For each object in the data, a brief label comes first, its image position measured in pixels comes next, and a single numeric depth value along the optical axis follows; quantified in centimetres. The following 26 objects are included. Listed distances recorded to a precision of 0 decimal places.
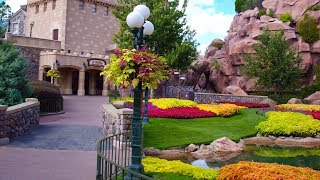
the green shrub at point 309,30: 2952
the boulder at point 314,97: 2607
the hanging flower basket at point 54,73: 3094
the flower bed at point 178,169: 762
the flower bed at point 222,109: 1844
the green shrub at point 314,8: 3139
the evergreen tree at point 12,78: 1451
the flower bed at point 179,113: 1673
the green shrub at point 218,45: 3684
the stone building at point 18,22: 5393
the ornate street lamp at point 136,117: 655
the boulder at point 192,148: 1201
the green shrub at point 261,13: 3437
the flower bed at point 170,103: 1902
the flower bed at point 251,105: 2368
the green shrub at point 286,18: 3190
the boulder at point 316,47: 2928
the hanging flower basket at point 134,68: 635
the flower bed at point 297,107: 2141
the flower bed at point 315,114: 1782
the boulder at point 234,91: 2876
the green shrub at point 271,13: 3386
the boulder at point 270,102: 2575
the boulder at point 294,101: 2509
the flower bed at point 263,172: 646
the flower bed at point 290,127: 1493
